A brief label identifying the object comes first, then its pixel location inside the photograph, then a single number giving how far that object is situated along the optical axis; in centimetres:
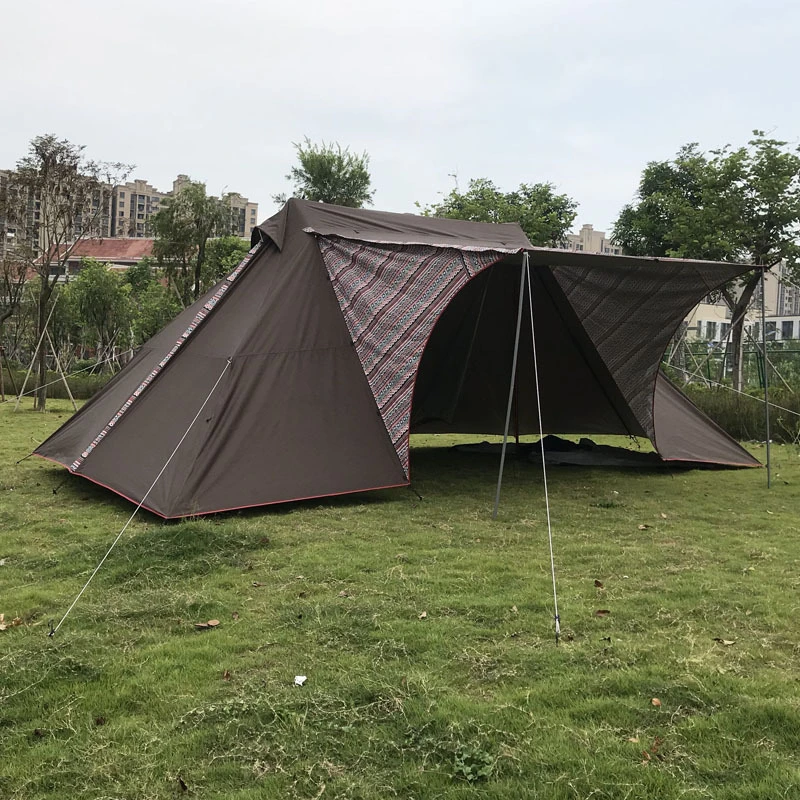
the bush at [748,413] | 999
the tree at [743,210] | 1459
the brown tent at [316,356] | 552
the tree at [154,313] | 2639
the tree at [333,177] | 2378
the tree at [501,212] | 2217
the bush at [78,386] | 1680
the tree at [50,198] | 1388
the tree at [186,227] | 2053
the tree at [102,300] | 2644
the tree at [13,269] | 1656
